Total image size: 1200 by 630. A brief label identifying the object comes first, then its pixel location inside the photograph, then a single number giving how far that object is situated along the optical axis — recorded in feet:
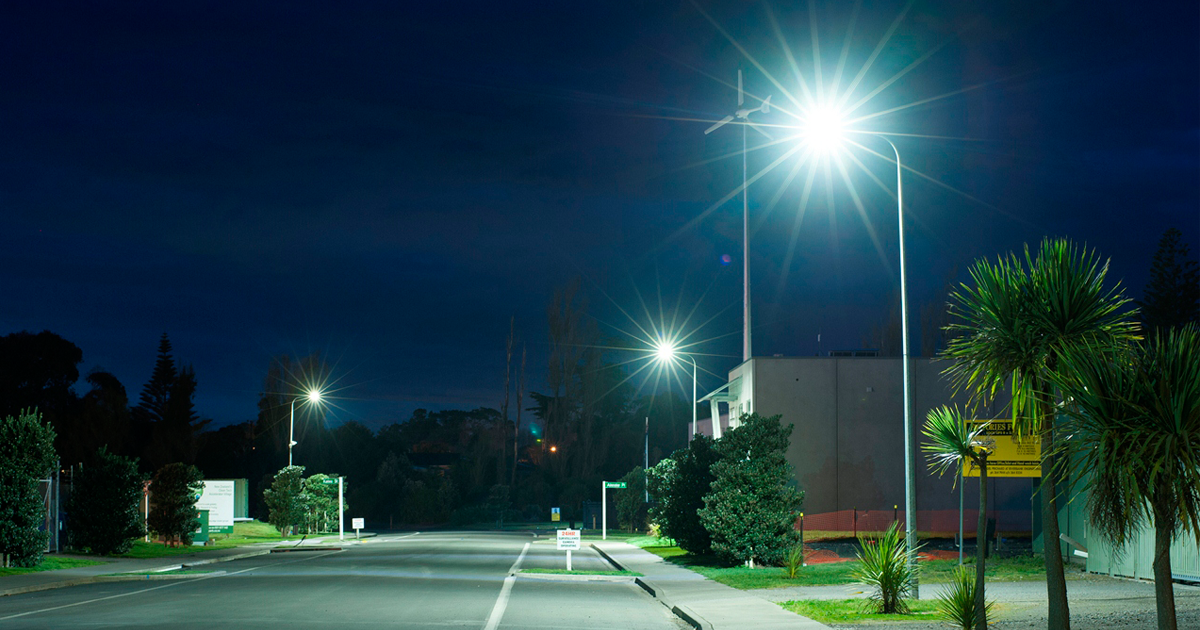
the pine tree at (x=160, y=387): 291.38
